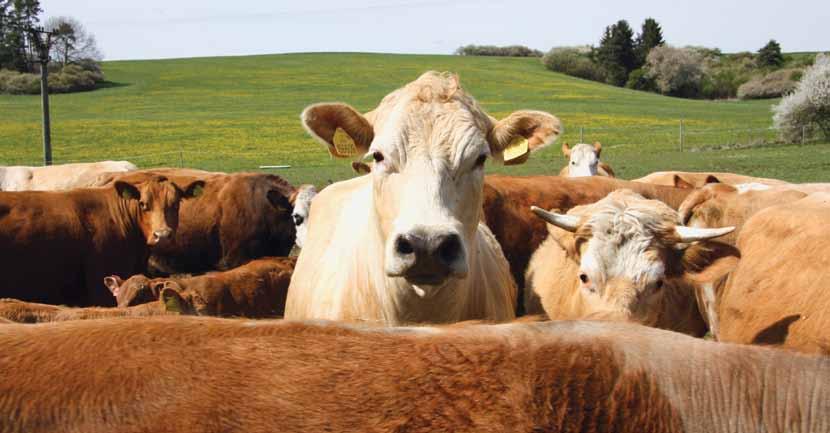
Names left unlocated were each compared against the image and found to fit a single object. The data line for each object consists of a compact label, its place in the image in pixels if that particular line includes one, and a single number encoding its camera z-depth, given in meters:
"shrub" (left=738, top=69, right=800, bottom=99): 74.88
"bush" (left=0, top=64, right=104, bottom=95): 63.62
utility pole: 28.25
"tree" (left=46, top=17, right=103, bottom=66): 69.12
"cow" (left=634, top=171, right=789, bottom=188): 10.23
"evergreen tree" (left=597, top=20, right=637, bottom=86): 86.44
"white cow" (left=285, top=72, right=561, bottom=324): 3.54
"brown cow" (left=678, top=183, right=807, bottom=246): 6.15
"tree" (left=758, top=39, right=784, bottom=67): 87.44
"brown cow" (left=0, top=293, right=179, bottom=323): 6.26
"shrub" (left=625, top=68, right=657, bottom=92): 84.12
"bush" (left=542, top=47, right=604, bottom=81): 88.12
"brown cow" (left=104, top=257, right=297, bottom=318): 7.67
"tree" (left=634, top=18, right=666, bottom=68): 91.94
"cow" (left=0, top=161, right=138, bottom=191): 17.75
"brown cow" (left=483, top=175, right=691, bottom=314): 6.38
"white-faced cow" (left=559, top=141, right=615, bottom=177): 14.53
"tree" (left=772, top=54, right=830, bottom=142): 40.00
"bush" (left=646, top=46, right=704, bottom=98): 81.50
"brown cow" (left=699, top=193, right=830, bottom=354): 3.86
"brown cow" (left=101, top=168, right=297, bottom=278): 11.87
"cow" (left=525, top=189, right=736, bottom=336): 4.23
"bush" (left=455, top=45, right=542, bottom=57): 109.94
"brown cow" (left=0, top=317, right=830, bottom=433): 1.72
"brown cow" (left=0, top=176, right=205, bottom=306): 9.05
